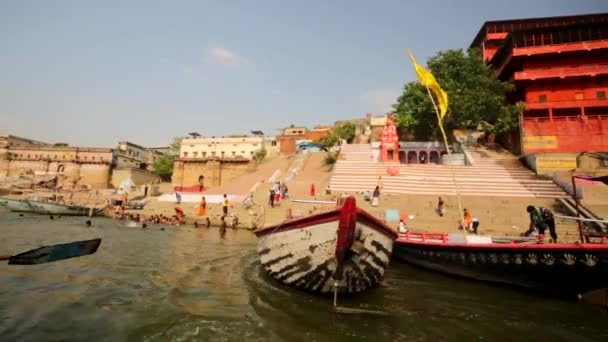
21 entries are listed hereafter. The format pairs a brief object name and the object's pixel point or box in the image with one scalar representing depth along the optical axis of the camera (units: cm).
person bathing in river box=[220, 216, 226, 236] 1785
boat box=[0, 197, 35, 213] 2659
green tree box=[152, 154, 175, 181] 5944
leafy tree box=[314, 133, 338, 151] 4406
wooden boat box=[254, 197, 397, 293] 570
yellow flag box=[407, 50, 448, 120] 1598
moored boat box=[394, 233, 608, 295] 670
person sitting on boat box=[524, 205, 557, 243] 920
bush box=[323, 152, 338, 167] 3559
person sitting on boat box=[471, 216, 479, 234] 1473
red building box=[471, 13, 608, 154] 2648
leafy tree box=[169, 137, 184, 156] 6419
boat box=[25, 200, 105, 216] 2605
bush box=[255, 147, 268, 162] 4909
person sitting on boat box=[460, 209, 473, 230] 1554
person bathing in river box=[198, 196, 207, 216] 2320
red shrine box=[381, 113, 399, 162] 3128
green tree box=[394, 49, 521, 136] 2966
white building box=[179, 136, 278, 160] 5444
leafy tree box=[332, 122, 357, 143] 4509
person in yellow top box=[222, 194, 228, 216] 2074
